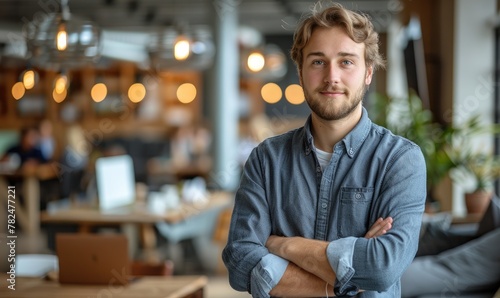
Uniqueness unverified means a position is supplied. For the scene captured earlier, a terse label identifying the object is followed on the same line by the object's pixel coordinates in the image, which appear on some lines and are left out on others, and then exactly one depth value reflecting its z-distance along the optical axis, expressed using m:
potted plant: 6.54
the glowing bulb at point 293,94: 18.48
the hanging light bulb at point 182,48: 7.23
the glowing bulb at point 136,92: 17.45
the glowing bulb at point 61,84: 5.42
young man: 2.25
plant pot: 6.52
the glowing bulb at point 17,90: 12.62
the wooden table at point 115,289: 3.70
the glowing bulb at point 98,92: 17.61
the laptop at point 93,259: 3.79
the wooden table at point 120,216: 7.19
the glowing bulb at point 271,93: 18.66
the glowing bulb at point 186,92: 18.78
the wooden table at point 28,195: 11.85
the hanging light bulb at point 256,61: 10.61
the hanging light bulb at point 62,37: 4.59
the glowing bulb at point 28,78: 5.28
